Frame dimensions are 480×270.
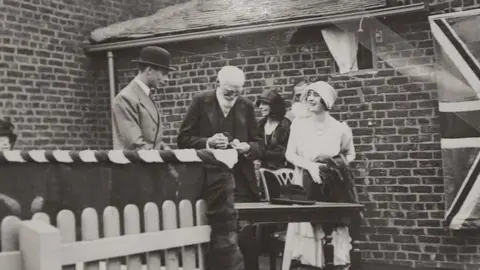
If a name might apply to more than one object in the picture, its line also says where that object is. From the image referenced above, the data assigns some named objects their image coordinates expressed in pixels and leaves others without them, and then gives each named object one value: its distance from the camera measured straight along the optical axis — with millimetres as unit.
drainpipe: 9523
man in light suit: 4832
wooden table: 4555
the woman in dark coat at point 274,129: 7270
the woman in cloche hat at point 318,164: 5695
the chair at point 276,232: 6098
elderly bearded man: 5570
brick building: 7293
